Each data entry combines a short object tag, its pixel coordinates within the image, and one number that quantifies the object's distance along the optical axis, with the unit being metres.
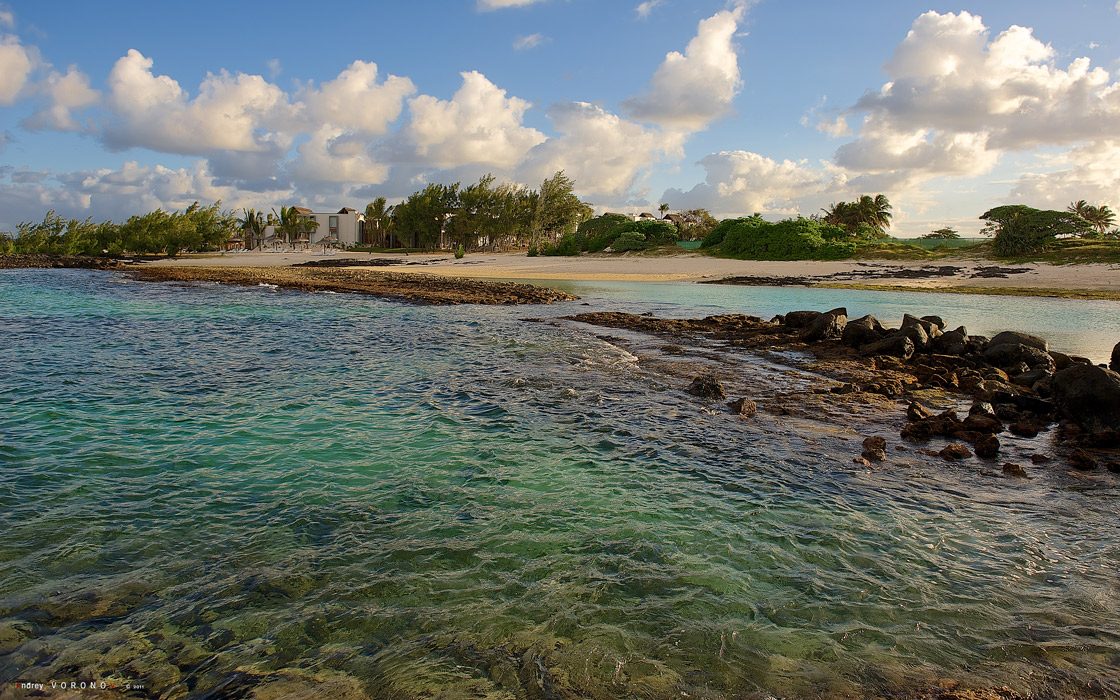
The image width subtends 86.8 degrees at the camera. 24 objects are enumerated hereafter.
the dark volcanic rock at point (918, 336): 15.91
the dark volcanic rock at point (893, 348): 15.66
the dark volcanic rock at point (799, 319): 19.62
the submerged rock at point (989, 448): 8.09
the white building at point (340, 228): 111.06
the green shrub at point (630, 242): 70.62
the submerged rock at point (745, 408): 10.06
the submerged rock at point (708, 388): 11.21
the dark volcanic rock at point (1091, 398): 8.96
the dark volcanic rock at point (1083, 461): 7.68
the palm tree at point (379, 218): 99.68
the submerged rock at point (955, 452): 8.03
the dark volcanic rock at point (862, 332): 16.88
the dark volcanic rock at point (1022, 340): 14.06
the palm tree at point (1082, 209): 61.53
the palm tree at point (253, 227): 102.25
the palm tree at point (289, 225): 101.50
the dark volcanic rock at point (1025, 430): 9.23
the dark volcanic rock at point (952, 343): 15.25
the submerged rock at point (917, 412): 9.62
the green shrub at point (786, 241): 55.63
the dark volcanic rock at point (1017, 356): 13.28
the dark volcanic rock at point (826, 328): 18.20
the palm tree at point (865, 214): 76.31
